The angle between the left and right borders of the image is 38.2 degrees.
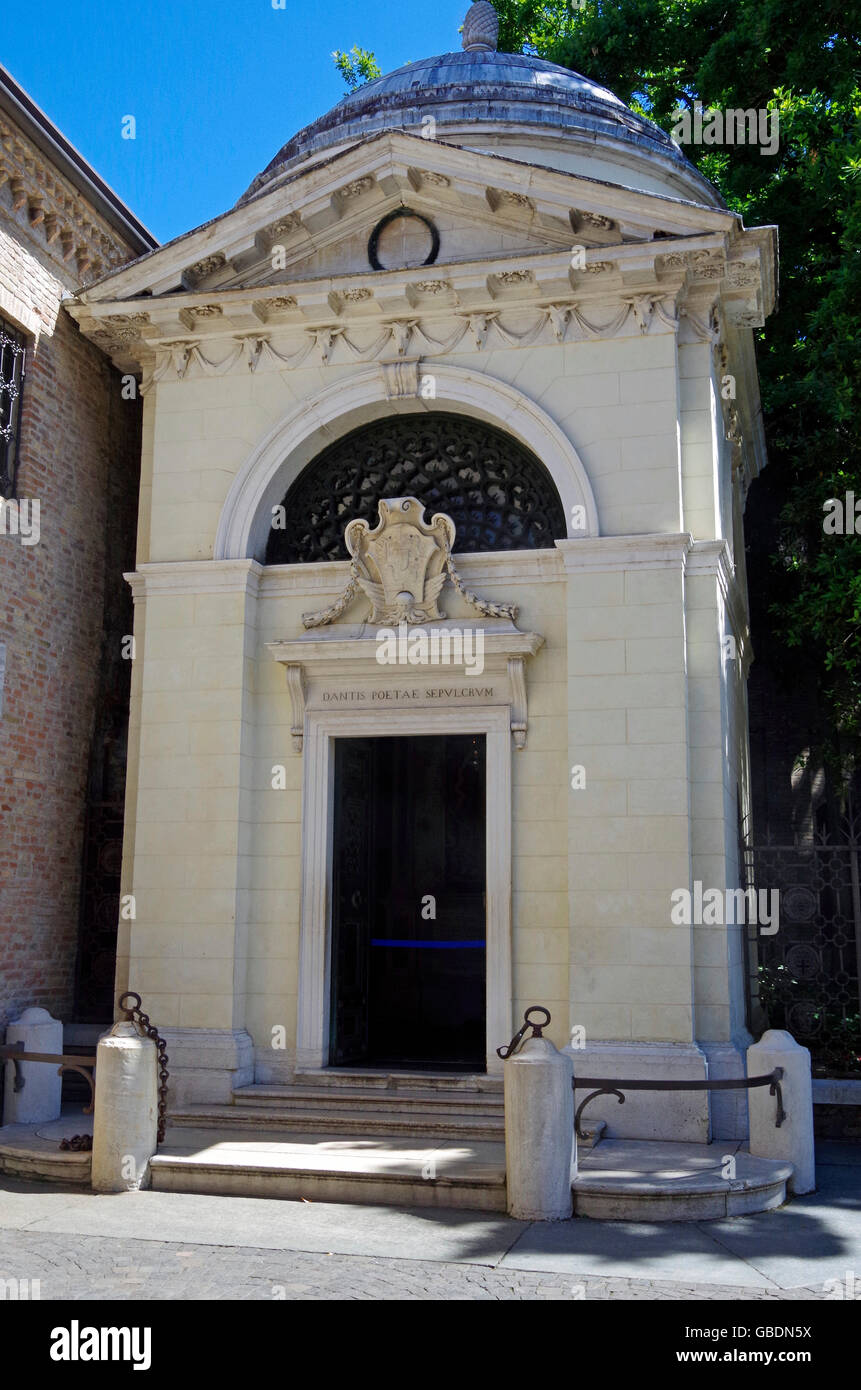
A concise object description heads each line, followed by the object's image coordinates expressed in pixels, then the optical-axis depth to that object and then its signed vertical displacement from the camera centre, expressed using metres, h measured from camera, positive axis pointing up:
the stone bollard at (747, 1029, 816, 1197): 8.93 -1.51
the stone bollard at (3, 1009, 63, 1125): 10.48 -1.54
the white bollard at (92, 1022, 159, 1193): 8.61 -1.51
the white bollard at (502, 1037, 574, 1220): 7.80 -1.50
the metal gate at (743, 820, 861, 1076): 11.59 -0.66
